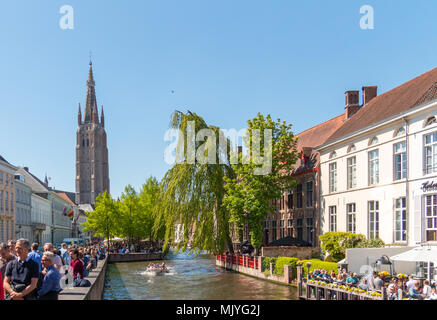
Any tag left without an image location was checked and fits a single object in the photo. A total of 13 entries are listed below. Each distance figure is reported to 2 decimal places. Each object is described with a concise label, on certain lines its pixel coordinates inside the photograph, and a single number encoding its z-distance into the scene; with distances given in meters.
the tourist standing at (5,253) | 9.75
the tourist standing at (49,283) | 8.23
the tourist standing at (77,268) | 14.71
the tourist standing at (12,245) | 13.53
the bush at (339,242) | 27.91
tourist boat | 36.20
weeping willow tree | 36.91
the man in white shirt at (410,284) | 15.31
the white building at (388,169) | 22.81
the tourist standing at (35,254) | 10.52
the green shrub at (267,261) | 31.65
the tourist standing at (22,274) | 8.06
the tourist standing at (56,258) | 11.13
